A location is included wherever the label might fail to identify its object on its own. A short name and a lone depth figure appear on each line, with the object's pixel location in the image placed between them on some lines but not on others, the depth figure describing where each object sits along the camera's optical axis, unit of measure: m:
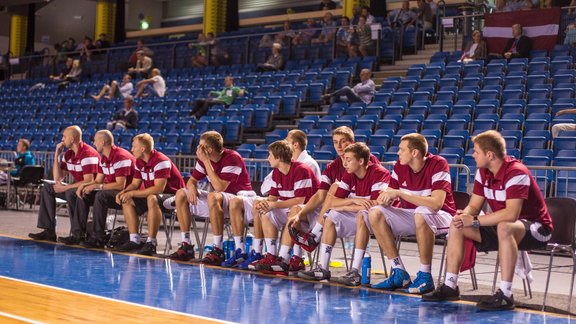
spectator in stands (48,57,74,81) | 23.40
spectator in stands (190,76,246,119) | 16.31
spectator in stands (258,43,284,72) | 18.12
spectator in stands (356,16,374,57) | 16.73
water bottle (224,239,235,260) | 7.77
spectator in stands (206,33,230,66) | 20.44
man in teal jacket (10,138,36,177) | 14.45
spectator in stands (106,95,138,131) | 16.59
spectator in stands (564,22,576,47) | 14.24
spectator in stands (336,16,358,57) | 17.08
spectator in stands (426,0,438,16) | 16.98
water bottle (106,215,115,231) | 11.23
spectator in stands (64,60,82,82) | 23.08
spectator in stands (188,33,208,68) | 20.84
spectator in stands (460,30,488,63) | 14.51
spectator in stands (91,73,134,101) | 19.72
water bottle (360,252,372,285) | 6.45
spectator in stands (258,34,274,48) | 19.69
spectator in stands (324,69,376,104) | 14.37
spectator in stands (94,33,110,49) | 25.00
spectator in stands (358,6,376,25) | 17.59
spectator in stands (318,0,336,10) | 24.38
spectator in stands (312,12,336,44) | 18.19
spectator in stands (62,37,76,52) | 25.75
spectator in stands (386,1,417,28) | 17.03
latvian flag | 14.09
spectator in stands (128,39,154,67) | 22.20
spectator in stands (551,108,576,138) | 10.53
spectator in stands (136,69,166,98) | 18.83
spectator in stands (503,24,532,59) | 14.02
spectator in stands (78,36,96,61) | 24.53
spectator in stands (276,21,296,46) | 18.98
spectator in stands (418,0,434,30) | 16.75
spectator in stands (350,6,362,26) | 17.92
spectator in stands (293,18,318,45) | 18.78
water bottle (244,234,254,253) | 7.98
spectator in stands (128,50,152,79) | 21.06
